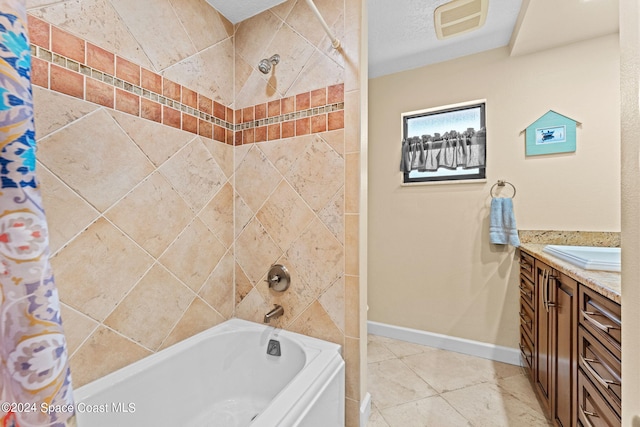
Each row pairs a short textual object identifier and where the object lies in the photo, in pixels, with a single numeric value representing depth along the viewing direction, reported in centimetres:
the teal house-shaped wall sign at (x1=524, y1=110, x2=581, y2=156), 197
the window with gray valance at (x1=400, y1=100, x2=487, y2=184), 226
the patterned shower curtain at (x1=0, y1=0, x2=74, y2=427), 38
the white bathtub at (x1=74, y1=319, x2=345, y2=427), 100
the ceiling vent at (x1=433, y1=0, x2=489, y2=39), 174
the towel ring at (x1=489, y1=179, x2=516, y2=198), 213
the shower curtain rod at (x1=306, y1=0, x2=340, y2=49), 114
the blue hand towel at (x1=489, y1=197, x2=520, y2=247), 208
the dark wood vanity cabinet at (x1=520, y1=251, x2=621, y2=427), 92
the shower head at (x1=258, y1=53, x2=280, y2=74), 157
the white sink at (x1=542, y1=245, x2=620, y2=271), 117
